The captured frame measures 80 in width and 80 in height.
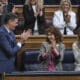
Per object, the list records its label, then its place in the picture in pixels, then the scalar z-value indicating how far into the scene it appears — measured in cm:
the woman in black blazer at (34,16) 1455
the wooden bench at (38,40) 1350
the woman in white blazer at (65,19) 1428
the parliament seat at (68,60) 1253
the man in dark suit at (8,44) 989
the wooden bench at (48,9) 1594
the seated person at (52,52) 1123
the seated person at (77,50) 1165
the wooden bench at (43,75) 951
